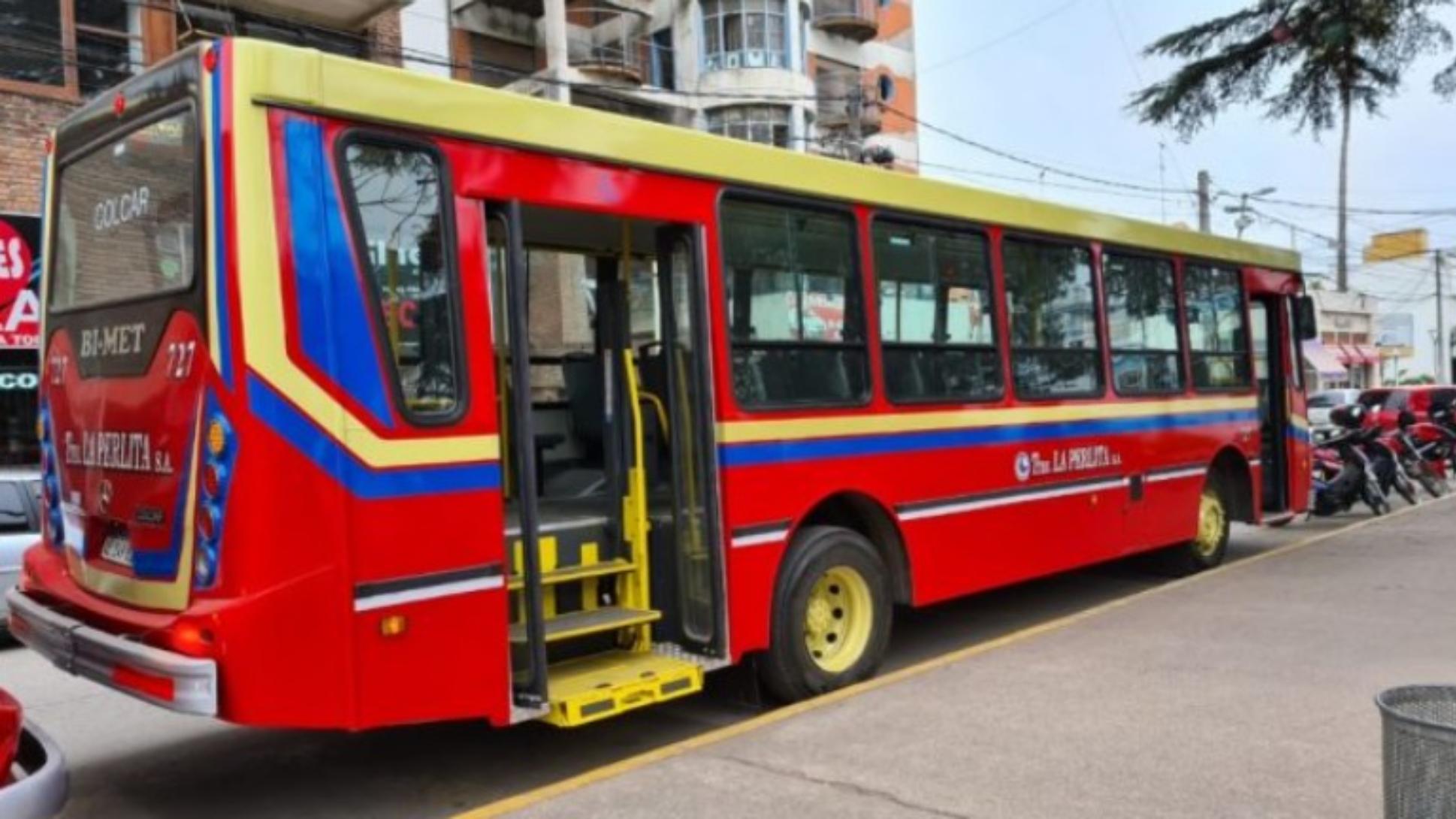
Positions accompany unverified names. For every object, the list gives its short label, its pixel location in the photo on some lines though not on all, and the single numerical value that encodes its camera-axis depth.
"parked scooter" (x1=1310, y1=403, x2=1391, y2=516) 14.30
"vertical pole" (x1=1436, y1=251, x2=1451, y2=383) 59.34
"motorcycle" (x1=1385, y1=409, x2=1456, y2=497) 16.36
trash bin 3.04
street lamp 44.00
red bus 4.23
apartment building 15.30
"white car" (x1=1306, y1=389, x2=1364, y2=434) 29.84
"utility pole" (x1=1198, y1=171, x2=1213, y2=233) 36.25
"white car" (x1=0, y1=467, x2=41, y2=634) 9.65
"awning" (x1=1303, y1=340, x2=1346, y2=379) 25.36
